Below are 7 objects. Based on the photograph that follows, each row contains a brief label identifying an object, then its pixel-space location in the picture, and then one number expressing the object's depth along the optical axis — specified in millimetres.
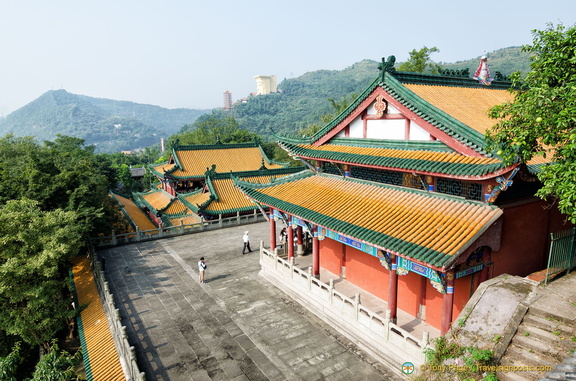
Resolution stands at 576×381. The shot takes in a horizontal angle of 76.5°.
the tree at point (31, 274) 13523
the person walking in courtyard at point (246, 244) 20688
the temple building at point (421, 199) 9758
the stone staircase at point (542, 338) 7688
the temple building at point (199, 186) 27344
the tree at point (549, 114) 7134
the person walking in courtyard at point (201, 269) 16984
